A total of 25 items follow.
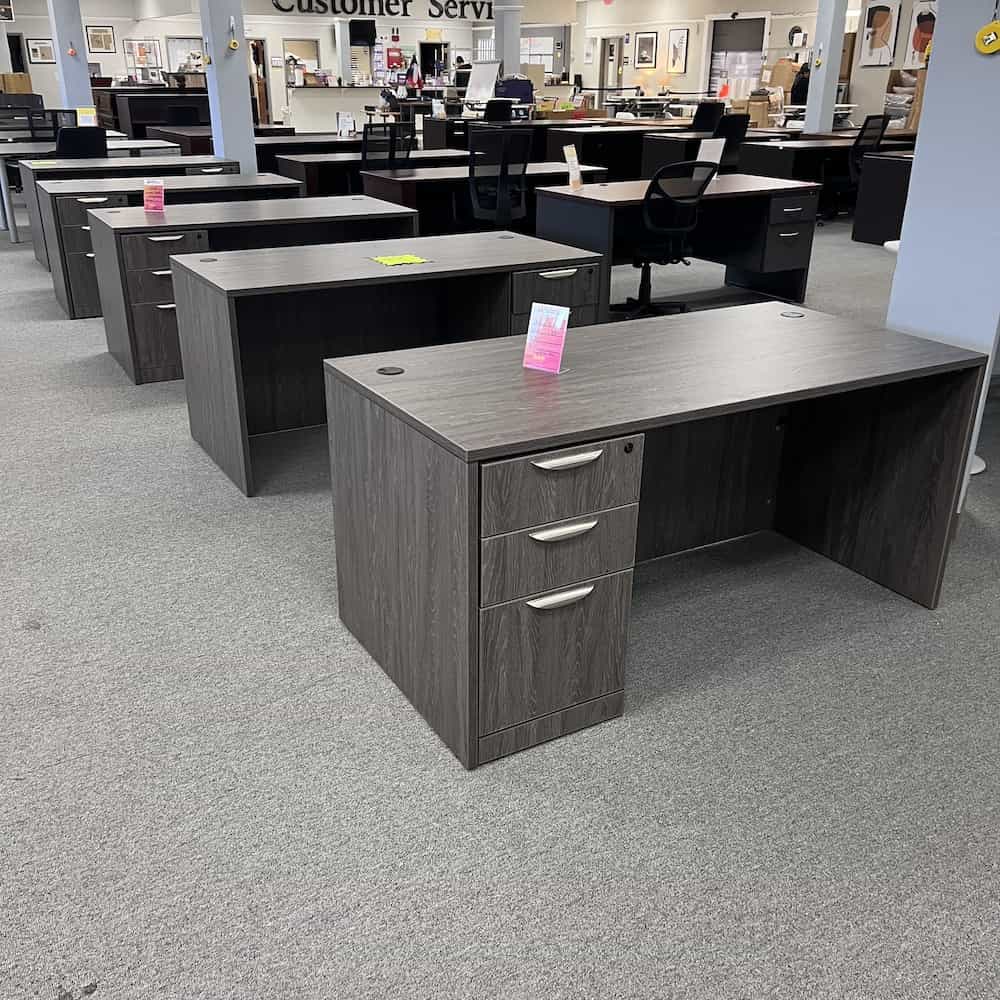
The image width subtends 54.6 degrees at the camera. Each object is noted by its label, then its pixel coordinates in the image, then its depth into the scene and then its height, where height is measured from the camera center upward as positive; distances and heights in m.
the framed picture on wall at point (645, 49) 18.66 +0.57
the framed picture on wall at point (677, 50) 17.95 +0.54
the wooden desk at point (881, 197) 8.12 -0.90
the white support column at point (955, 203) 2.87 -0.34
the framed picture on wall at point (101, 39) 19.12 +0.68
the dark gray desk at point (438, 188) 6.99 -0.76
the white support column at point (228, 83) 7.46 -0.04
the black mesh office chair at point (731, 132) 8.77 -0.42
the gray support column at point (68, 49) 10.43 +0.25
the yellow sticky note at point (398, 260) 3.59 -0.62
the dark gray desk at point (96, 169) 6.66 -0.60
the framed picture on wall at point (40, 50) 18.91 +0.46
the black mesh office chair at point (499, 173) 6.59 -0.60
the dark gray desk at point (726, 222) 5.38 -0.76
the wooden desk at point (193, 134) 9.25 -0.54
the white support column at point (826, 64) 9.95 +0.18
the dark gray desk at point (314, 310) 3.27 -0.84
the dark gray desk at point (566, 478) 1.87 -0.83
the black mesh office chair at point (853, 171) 9.06 -0.78
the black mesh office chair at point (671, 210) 5.28 -0.66
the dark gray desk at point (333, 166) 7.72 -0.67
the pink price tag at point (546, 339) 2.20 -0.55
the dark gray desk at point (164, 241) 4.22 -0.70
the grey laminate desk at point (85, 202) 5.38 -0.66
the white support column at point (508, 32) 12.63 +0.57
